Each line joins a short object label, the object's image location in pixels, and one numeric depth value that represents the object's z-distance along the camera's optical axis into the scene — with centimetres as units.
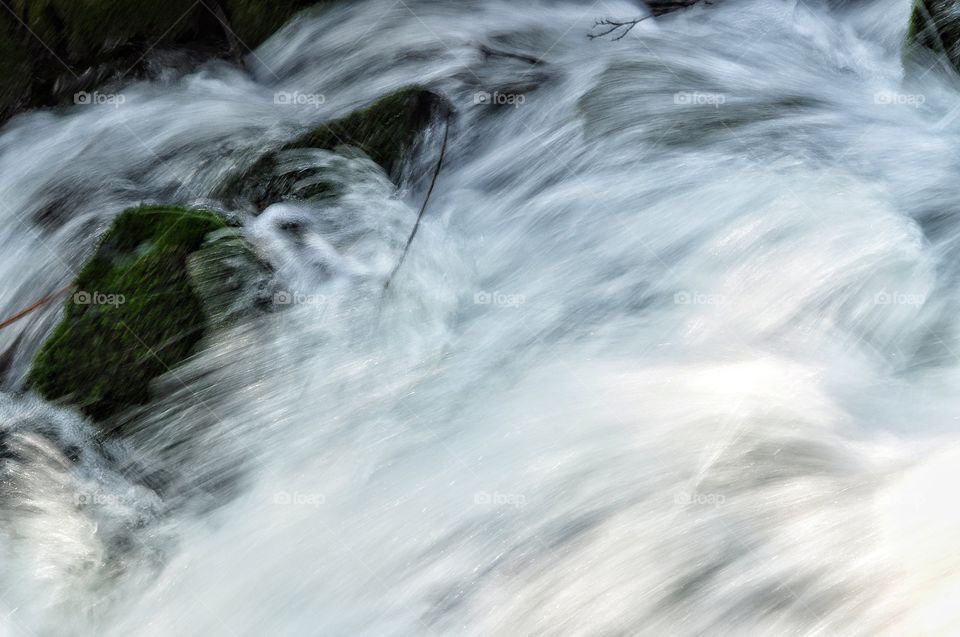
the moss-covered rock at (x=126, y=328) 375
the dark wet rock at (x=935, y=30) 449
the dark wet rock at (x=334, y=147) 440
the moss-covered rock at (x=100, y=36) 473
